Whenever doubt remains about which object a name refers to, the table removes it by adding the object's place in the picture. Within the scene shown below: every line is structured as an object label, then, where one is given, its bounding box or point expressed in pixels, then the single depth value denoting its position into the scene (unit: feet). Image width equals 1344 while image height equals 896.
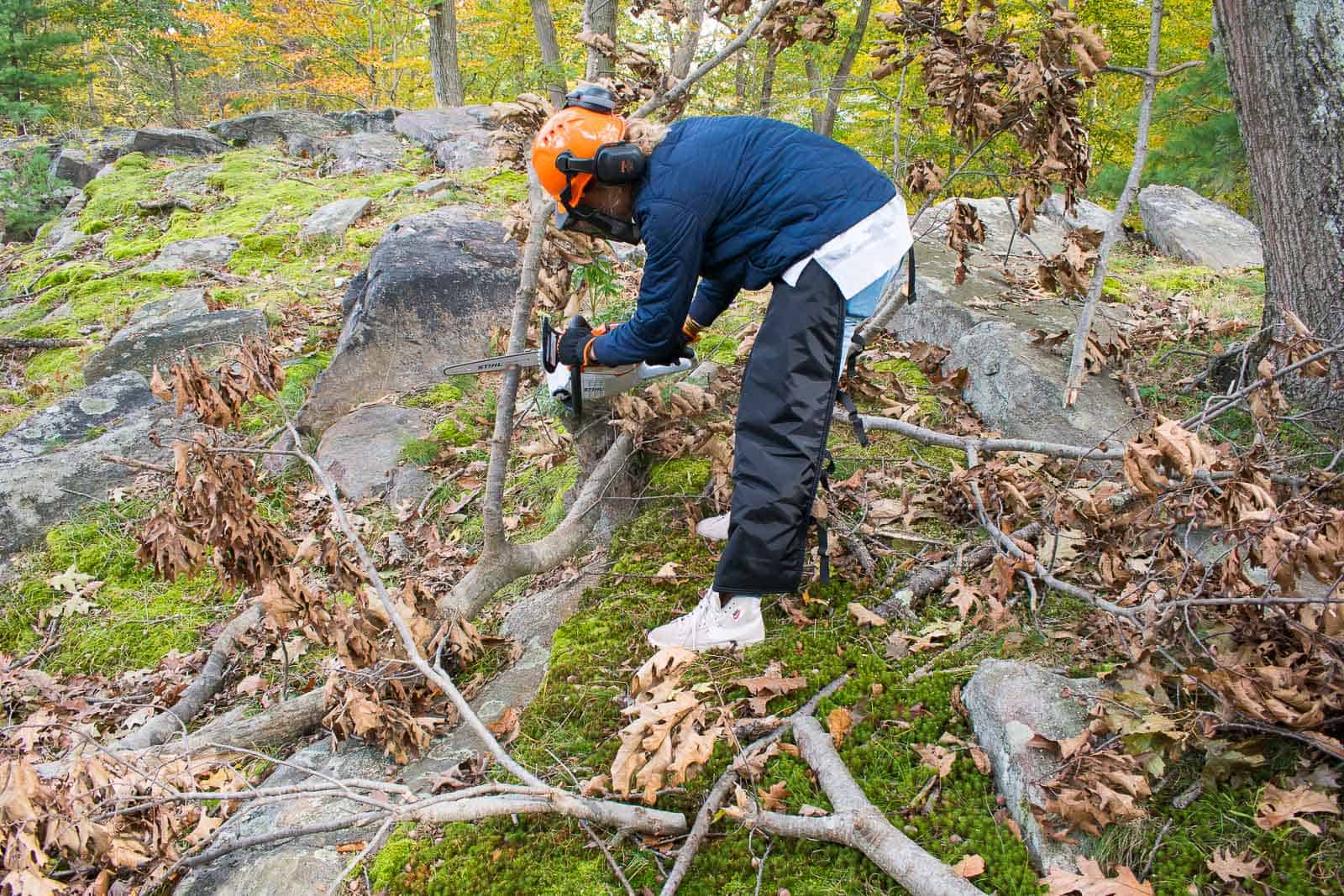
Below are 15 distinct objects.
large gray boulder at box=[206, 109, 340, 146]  46.91
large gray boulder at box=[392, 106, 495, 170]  39.04
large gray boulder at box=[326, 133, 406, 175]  40.06
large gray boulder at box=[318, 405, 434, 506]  18.42
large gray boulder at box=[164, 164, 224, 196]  37.42
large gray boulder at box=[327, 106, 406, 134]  47.24
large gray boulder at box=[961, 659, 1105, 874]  6.67
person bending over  9.11
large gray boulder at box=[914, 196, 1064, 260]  21.24
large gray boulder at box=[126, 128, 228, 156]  44.29
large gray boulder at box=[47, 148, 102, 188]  43.88
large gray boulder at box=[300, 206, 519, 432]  20.72
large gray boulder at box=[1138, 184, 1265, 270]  22.98
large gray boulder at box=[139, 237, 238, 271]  29.53
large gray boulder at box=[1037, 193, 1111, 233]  24.38
